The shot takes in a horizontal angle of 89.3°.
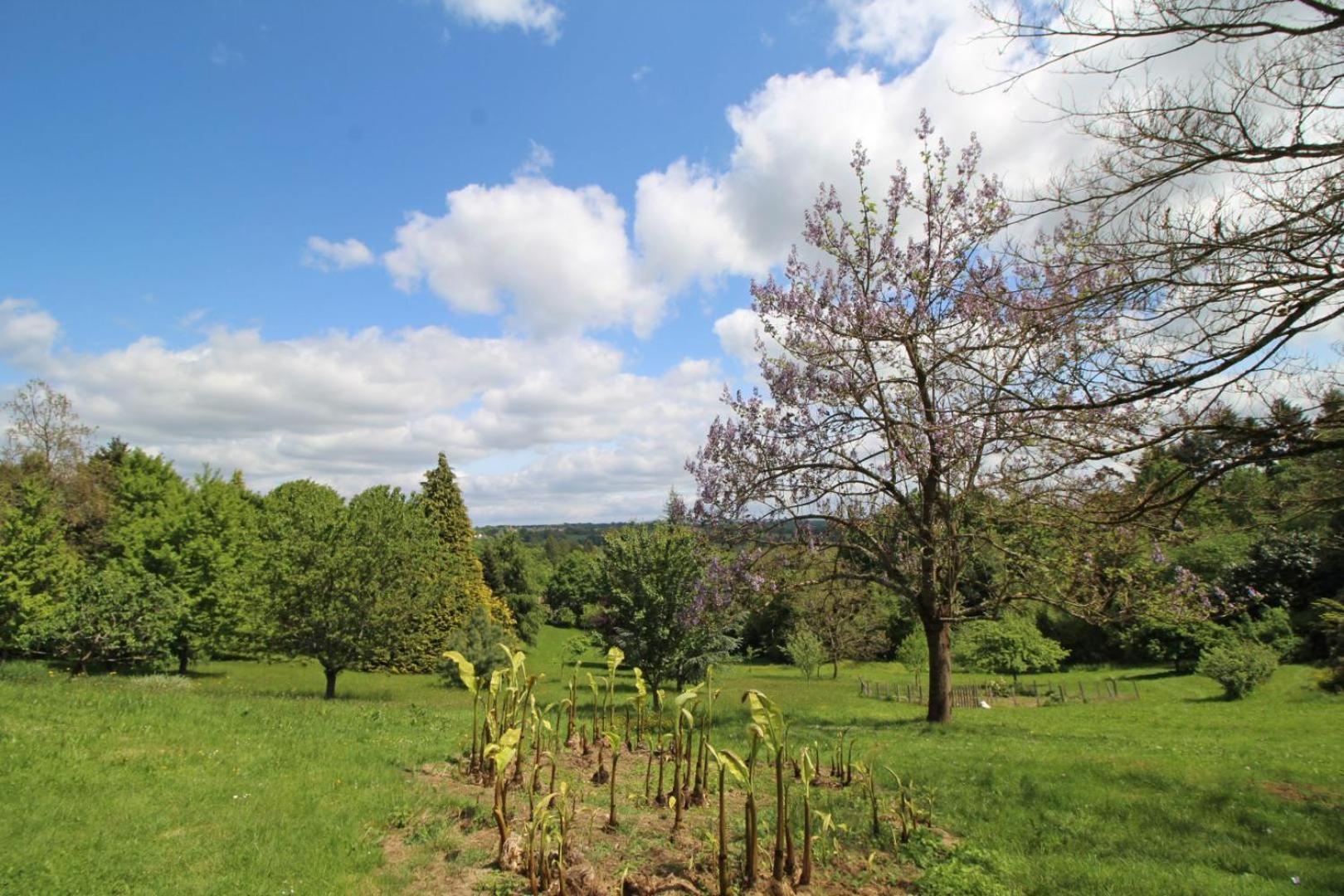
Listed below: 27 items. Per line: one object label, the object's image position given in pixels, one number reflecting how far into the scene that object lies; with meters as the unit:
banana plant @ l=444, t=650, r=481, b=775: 5.70
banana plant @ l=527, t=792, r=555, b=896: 4.27
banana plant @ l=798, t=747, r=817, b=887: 4.48
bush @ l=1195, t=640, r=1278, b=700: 24.50
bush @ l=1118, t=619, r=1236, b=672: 30.21
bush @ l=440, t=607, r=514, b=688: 35.50
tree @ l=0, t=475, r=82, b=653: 22.30
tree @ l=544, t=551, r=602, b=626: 73.69
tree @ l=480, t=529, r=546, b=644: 56.78
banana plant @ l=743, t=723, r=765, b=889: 4.25
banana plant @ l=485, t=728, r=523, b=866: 4.70
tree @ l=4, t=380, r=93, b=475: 32.81
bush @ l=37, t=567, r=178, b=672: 21.83
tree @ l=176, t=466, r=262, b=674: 28.34
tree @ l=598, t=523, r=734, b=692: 17.23
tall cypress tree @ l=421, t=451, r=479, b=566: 43.44
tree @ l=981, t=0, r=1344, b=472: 4.99
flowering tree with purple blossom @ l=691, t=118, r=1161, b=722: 11.94
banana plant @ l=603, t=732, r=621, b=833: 5.36
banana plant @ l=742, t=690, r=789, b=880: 4.53
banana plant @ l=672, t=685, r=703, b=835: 4.86
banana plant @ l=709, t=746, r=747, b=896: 4.01
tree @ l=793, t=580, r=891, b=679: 15.98
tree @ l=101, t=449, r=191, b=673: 27.77
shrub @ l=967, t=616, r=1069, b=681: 31.25
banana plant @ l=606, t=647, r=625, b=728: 6.65
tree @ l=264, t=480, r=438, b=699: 20.28
